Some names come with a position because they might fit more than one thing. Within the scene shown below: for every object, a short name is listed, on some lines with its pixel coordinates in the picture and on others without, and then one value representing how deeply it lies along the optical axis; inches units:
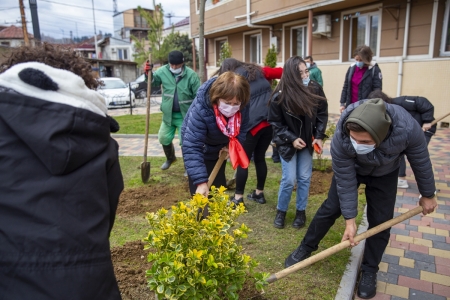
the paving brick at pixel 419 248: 126.6
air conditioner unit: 410.9
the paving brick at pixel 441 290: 103.9
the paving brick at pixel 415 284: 106.3
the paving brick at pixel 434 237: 133.8
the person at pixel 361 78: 208.8
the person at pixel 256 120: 154.0
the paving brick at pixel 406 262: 118.4
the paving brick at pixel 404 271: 113.1
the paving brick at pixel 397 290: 104.3
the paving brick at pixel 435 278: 109.0
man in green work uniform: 204.2
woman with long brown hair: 133.5
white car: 639.1
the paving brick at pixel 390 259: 121.4
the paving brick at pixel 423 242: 131.1
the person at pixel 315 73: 254.2
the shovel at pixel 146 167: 205.0
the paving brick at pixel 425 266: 115.5
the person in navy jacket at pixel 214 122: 104.7
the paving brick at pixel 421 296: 102.0
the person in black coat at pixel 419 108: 169.3
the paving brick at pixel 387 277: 111.2
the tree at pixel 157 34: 1142.9
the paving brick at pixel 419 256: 120.9
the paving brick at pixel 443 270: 113.2
